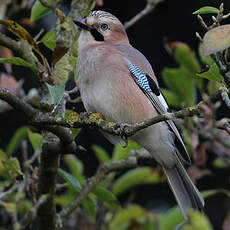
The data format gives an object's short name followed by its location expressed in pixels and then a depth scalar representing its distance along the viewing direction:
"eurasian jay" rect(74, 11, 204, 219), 6.40
